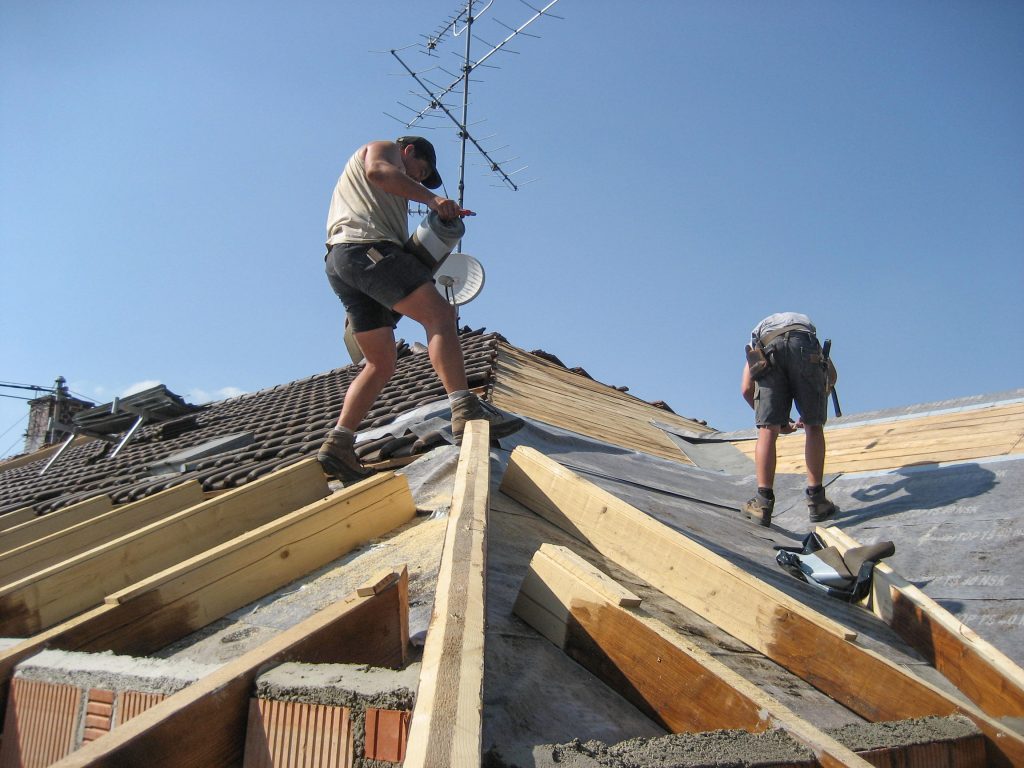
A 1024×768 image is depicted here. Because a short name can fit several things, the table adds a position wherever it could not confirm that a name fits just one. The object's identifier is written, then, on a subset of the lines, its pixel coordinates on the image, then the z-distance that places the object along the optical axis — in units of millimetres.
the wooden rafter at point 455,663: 896
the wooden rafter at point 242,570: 1793
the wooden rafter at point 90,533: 2689
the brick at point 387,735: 1142
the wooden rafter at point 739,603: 1553
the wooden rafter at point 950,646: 1769
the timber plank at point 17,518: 4396
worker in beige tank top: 3264
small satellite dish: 5840
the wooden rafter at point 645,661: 1199
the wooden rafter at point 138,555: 2080
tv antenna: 10391
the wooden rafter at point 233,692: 1074
